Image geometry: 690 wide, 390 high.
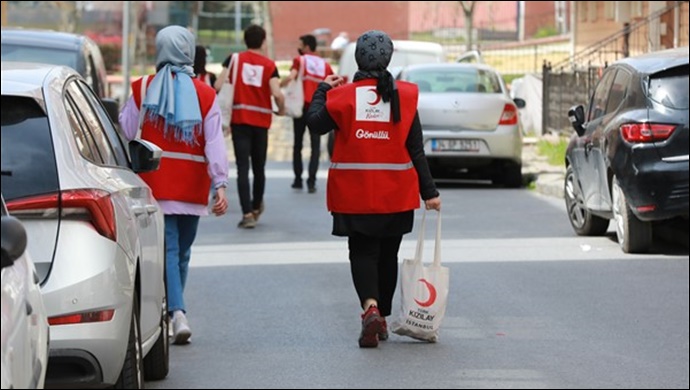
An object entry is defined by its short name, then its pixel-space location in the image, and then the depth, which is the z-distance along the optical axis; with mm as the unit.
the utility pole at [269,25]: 61156
